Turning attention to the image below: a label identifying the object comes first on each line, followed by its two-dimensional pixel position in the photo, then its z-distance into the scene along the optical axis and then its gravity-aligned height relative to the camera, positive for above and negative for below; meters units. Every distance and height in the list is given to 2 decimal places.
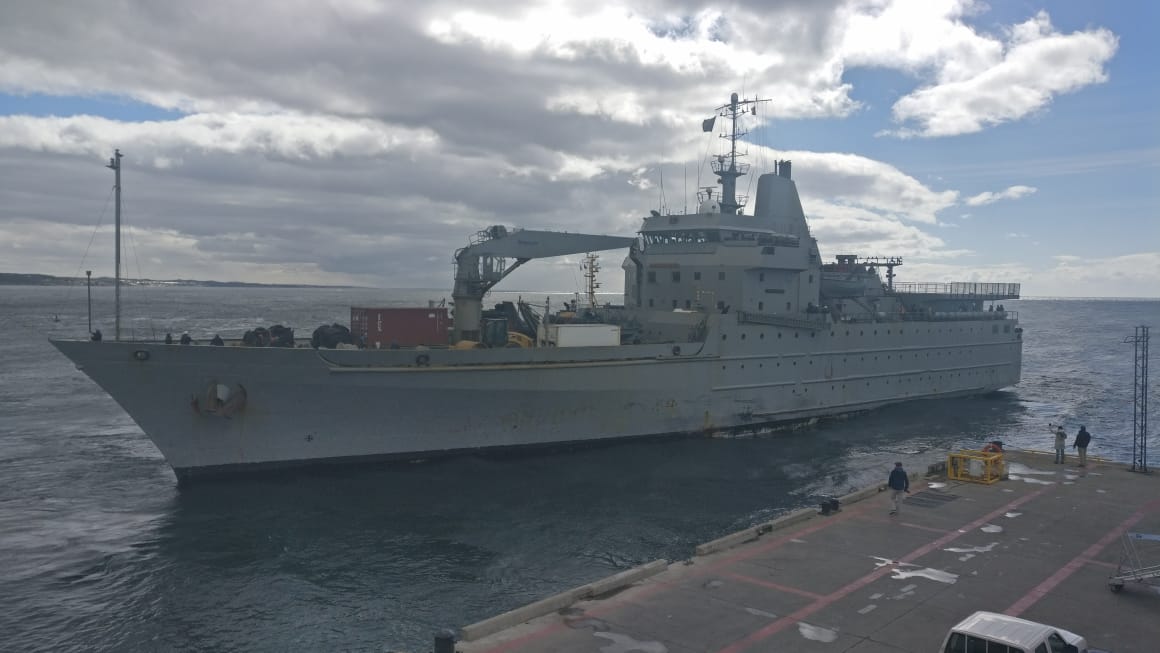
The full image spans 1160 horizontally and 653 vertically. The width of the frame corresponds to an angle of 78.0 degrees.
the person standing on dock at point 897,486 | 14.73 -3.44
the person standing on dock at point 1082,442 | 19.36 -3.16
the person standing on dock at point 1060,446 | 20.00 -3.44
